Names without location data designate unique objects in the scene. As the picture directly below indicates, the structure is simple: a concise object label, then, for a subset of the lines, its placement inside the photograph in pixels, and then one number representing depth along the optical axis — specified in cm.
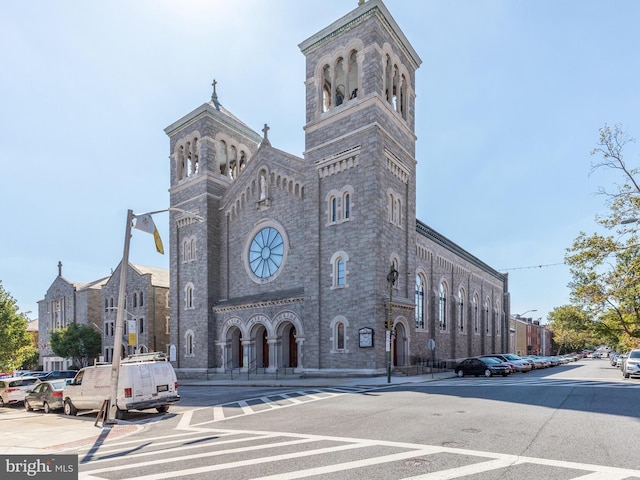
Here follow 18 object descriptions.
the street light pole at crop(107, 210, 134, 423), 1421
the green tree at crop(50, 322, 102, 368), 5425
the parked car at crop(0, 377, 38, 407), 2281
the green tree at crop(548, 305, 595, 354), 6157
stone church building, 2998
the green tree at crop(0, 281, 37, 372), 3014
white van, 1505
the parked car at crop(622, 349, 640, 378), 2548
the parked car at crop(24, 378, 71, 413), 1873
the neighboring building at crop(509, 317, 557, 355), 8874
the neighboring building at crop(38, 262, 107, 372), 5972
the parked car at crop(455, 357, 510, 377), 3012
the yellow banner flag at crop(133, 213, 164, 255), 1576
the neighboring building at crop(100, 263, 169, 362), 4994
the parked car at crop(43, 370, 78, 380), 3067
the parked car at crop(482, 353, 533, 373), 3434
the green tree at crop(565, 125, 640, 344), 2306
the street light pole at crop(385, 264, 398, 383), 2488
